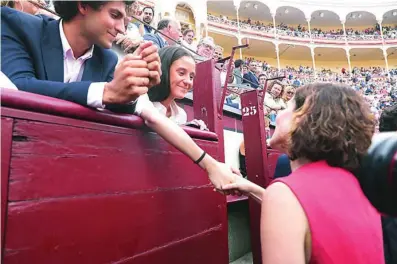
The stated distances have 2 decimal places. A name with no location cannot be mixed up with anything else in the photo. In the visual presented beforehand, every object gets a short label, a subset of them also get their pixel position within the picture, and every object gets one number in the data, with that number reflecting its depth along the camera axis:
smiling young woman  1.62
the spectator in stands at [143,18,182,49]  3.52
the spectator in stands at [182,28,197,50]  5.23
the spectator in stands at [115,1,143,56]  2.29
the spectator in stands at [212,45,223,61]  5.05
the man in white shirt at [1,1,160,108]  0.80
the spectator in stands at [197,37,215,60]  4.28
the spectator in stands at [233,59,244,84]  5.32
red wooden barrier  0.64
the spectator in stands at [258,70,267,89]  7.21
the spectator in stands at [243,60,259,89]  5.70
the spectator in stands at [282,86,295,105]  5.32
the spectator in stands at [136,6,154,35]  4.15
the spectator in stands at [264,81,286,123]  4.95
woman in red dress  0.71
